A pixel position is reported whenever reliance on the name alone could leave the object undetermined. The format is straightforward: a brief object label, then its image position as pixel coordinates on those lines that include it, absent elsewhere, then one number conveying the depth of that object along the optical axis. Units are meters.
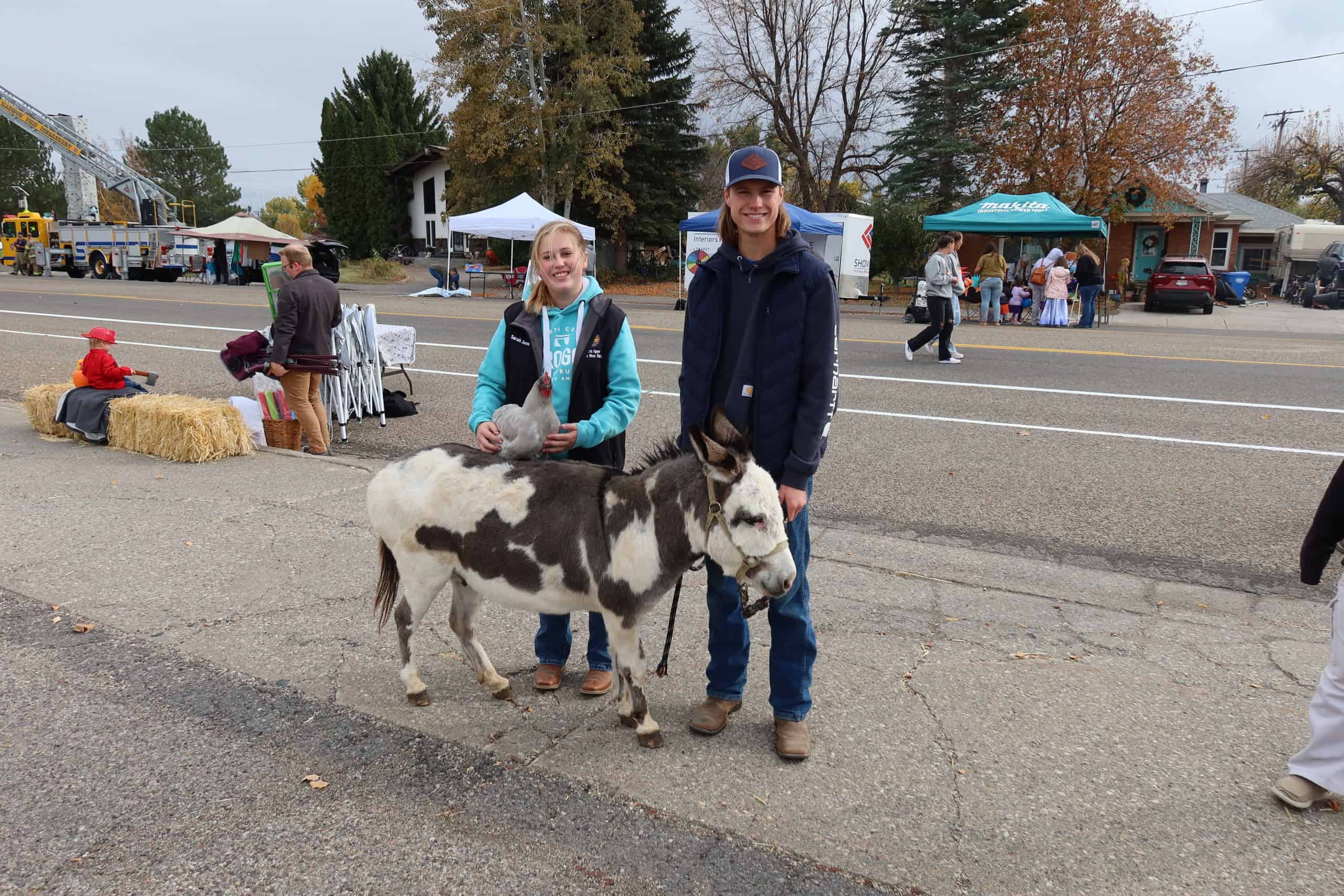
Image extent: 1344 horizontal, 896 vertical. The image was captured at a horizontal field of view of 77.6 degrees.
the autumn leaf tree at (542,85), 34.47
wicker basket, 8.29
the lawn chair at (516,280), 28.97
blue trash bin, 31.86
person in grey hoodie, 13.52
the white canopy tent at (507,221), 24.31
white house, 51.41
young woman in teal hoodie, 3.43
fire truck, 38.03
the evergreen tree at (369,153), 51.28
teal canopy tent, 20.77
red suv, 26.17
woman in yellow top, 20.86
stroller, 21.14
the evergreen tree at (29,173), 67.25
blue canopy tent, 23.52
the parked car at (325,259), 10.21
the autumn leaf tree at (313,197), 75.88
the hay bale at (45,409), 8.36
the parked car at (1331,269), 30.33
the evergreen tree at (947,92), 33.66
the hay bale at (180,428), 7.47
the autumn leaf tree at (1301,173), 48.94
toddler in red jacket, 8.22
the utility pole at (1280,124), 62.50
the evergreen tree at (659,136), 37.94
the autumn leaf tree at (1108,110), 28.05
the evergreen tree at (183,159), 80.50
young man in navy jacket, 3.06
